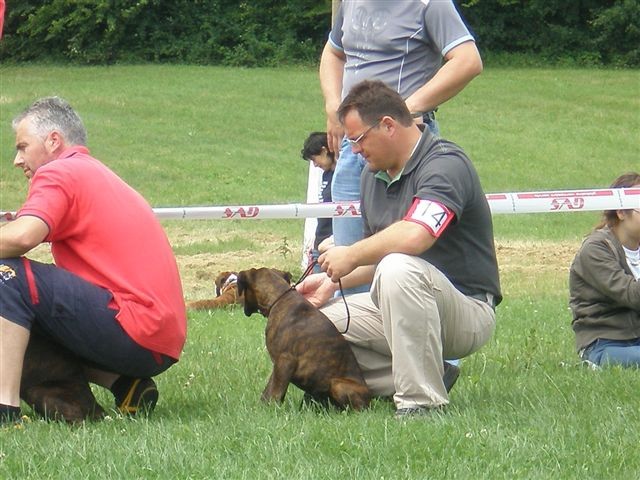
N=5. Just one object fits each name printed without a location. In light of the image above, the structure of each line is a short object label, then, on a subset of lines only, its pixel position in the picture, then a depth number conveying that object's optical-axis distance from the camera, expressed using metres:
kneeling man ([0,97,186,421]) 9.95
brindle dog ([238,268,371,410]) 10.55
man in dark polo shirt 9.97
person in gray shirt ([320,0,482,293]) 12.21
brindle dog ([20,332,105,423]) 10.48
